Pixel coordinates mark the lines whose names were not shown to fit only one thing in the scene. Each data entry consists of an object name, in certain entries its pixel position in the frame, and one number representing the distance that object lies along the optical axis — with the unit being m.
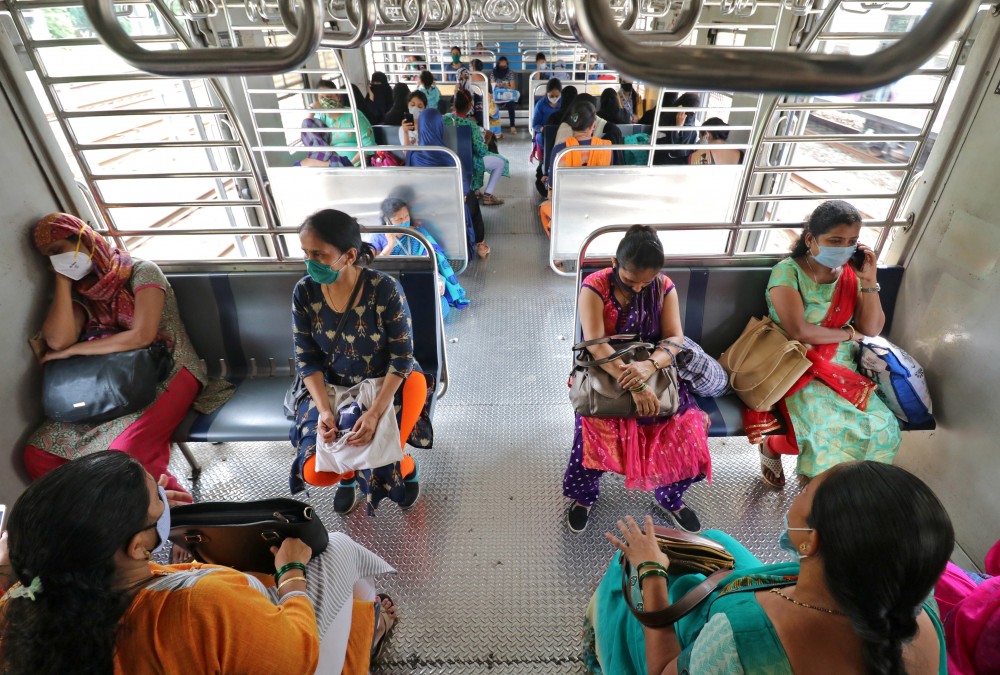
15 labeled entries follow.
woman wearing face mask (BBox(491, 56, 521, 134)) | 11.27
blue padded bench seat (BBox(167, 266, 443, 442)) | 2.72
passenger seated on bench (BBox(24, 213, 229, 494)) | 2.40
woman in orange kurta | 1.01
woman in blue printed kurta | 2.30
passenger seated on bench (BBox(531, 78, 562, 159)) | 7.00
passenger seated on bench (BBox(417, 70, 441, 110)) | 7.69
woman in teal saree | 0.94
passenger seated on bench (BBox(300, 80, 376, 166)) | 5.62
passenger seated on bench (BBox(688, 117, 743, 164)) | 4.64
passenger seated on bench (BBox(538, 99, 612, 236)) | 5.02
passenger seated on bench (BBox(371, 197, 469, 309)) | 4.05
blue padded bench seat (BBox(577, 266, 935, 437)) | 2.80
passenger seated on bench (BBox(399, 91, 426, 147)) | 5.87
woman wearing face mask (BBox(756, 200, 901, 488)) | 2.38
